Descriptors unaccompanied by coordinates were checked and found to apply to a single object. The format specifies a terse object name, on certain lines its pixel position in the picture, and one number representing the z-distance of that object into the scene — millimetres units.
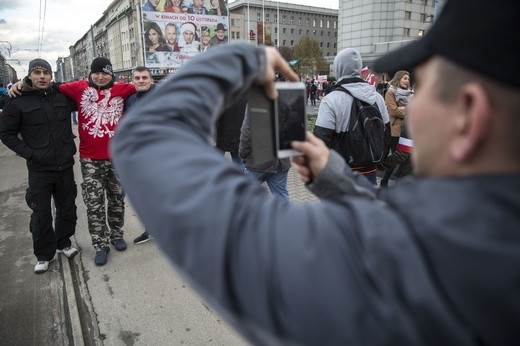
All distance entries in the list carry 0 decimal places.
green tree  47250
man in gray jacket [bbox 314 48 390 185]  3373
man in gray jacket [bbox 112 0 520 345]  516
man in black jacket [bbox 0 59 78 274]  3613
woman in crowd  5887
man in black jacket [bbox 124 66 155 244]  4250
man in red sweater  3842
